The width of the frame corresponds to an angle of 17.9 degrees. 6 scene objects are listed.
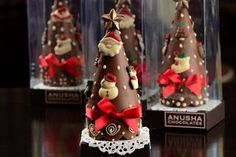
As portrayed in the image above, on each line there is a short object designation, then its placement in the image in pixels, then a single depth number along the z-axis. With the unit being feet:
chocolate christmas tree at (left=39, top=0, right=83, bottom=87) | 4.90
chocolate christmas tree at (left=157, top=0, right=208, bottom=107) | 4.23
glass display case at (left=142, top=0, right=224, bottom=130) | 4.21
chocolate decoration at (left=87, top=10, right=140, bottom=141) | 3.58
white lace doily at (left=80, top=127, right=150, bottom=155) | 3.59
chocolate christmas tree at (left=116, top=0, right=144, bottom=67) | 4.54
